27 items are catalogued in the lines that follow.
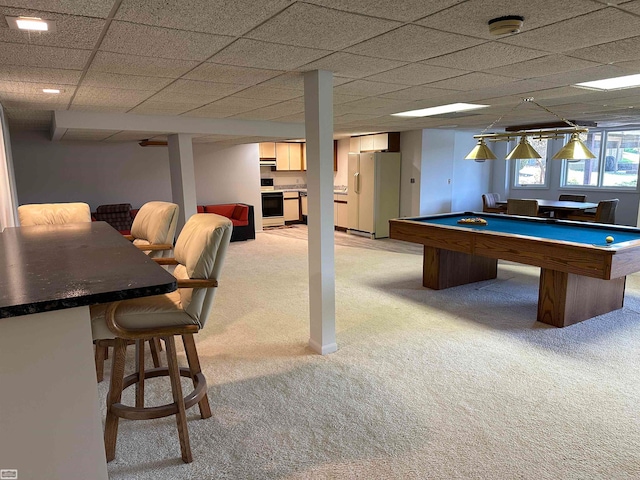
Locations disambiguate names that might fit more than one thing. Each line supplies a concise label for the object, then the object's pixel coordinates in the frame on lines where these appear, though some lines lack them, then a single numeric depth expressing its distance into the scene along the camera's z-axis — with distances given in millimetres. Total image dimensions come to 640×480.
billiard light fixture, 3830
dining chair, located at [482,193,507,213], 8284
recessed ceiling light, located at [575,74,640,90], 3487
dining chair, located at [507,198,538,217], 6617
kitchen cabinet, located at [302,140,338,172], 10008
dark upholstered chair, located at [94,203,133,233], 7516
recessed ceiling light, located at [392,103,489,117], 4928
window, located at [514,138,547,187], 9820
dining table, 7031
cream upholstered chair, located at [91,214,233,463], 1902
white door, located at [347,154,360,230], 8547
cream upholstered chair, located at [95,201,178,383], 2934
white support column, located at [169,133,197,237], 5801
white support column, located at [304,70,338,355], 3027
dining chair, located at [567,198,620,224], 6554
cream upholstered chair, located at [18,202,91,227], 3768
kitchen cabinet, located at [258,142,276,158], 9875
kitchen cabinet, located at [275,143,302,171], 10062
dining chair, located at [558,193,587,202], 8242
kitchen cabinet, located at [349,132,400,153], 8211
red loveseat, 8266
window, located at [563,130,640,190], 8562
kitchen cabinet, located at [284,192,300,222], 10328
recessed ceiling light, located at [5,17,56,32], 1889
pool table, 3355
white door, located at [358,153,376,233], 8117
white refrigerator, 8117
